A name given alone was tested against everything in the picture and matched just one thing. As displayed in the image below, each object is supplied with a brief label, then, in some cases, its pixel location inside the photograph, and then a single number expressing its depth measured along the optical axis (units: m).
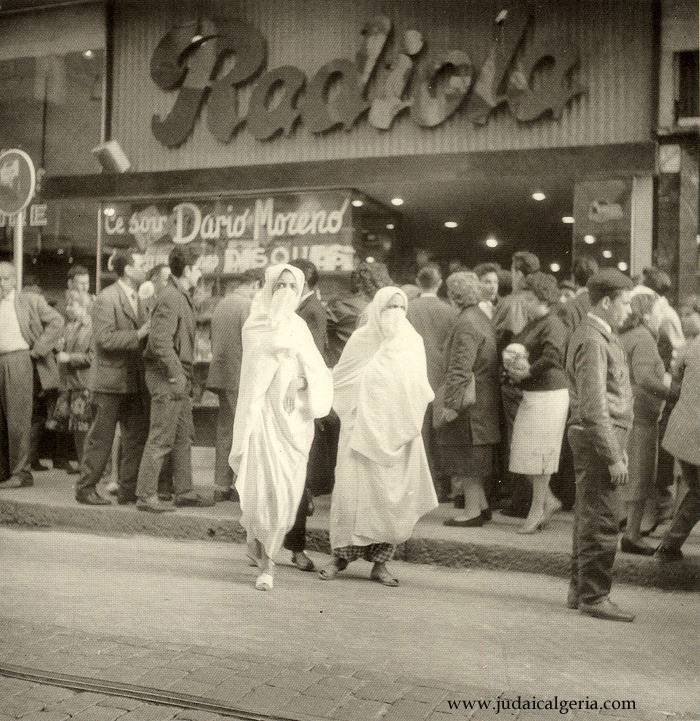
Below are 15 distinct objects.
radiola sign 10.88
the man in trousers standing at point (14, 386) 9.25
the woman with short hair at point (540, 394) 7.30
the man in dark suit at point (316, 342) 7.55
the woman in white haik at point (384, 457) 6.43
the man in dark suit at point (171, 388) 8.04
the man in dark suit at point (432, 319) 8.38
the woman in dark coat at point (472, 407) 7.57
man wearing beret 5.55
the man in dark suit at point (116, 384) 8.37
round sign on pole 8.98
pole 8.84
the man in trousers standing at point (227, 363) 8.46
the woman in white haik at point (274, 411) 6.21
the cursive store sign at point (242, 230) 11.64
